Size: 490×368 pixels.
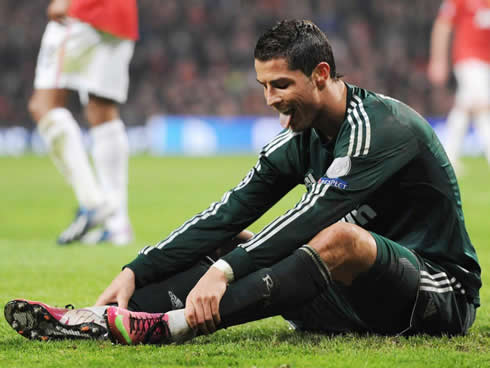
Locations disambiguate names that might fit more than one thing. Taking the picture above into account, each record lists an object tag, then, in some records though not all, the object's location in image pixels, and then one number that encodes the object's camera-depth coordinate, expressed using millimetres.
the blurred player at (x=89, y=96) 11484
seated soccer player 5297
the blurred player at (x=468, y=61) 20516
